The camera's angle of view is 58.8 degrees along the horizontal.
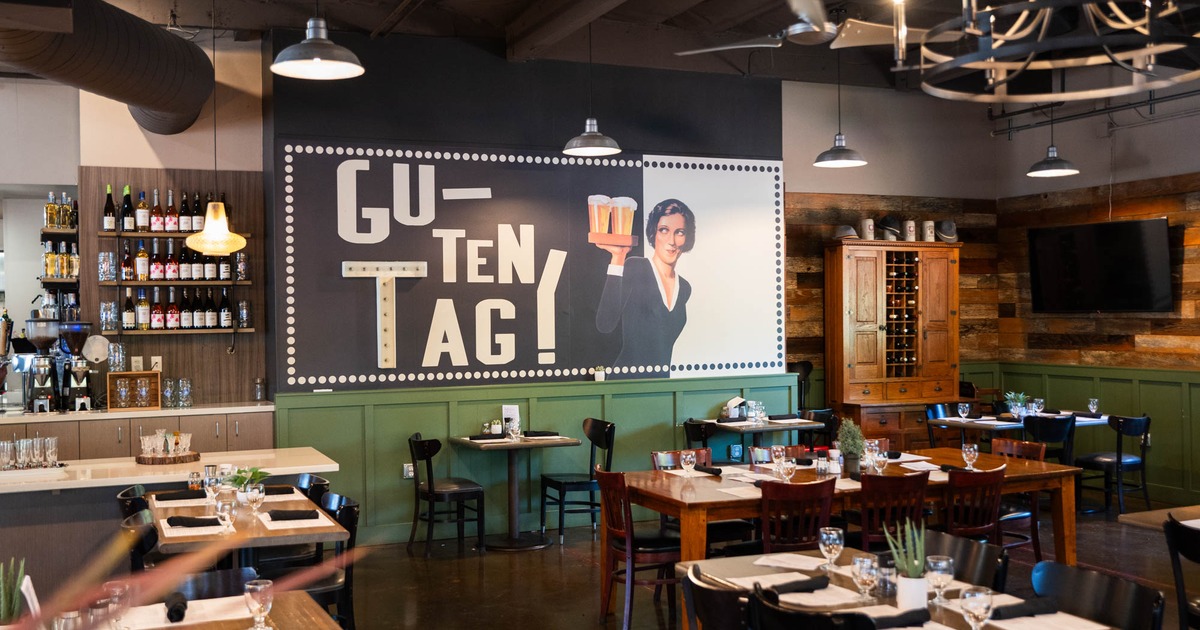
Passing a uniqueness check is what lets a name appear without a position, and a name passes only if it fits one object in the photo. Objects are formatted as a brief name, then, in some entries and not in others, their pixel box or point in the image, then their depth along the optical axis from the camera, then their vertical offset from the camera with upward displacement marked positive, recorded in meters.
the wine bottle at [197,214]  7.98 +0.88
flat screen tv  9.48 +0.48
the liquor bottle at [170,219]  7.88 +0.83
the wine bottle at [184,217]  7.92 +0.85
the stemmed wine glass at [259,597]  2.86 -0.72
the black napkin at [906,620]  3.00 -0.84
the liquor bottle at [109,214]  7.81 +0.87
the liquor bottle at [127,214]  7.82 +0.87
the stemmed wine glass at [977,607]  2.82 -0.76
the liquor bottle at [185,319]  7.92 +0.09
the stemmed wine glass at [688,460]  6.00 -0.76
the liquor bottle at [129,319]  7.81 +0.09
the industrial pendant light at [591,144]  7.36 +1.26
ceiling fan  4.29 +1.29
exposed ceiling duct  5.18 +1.50
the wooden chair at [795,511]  5.19 -0.94
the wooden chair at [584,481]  7.78 -1.16
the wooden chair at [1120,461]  8.65 -1.18
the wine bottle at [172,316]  7.88 +0.11
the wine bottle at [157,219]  7.85 +0.83
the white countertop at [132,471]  5.50 -0.77
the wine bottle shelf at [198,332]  7.80 +0.00
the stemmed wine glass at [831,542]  3.66 -0.75
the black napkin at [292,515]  4.68 -0.82
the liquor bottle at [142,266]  7.84 +0.48
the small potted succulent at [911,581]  3.17 -0.77
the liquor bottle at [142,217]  7.82 +0.84
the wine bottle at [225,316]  8.02 +0.11
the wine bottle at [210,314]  7.99 +0.12
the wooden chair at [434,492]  7.53 -1.17
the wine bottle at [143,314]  7.82 +0.13
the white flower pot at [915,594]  3.17 -0.81
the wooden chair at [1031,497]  6.21 -1.05
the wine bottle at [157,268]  7.85 +0.47
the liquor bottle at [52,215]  8.05 +0.89
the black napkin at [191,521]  4.54 -0.82
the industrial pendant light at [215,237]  7.18 +0.63
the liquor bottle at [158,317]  7.86 +0.10
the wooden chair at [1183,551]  4.11 -0.91
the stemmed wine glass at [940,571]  3.13 -0.73
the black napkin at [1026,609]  3.11 -0.85
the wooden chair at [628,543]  5.41 -1.13
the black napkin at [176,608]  3.14 -0.82
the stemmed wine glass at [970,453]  5.98 -0.74
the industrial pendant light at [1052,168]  9.03 +1.30
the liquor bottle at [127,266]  7.85 +0.49
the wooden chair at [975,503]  5.66 -0.98
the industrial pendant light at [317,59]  5.03 +1.28
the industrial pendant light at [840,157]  8.18 +1.28
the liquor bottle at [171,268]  7.88 +0.47
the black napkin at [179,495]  5.32 -0.82
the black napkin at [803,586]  3.46 -0.86
